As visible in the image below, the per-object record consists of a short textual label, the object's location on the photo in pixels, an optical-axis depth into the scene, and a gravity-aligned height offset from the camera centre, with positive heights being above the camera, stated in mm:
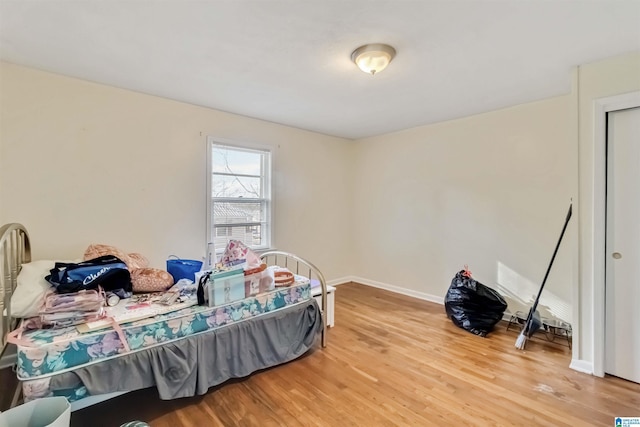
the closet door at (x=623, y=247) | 2199 -229
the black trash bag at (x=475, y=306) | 3133 -973
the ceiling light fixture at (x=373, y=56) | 2084 +1123
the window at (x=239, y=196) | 3676 +215
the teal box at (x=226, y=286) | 2145 -547
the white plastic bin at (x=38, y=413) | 1417 -981
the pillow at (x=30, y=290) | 1776 -497
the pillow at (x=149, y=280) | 2301 -536
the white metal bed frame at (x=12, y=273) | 1675 -414
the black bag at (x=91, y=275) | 1940 -437
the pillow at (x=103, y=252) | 2475 -350
